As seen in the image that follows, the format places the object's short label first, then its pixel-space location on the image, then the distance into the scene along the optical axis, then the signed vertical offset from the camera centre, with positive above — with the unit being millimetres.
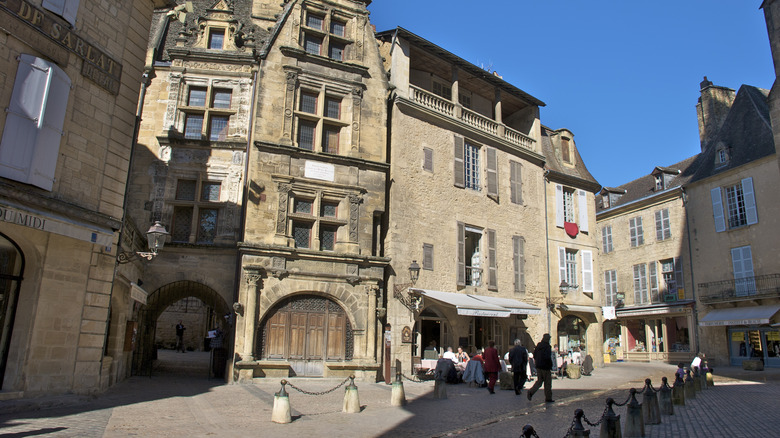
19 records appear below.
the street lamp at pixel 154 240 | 9320 +1547
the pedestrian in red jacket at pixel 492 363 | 11445 -554
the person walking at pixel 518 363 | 11016 -517
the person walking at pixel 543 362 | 9602 -423
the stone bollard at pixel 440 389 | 10141 -1004
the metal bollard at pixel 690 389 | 10578 -917
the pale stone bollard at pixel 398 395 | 9031 -1012
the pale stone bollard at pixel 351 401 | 8188 -1022
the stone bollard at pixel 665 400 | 8242 -904
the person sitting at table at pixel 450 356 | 13562 -499
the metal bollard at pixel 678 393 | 9539 -902
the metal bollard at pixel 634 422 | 6250 -940
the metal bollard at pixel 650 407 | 7426 -909
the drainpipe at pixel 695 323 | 22875 +814
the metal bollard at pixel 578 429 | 4512 -754
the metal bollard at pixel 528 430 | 4035 -690
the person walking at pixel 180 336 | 23328 -290
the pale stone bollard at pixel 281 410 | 7105 -1026
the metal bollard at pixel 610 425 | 5449 -862
